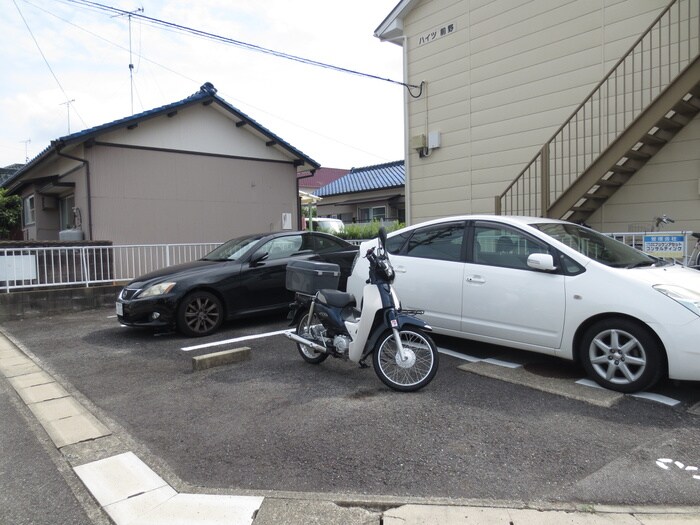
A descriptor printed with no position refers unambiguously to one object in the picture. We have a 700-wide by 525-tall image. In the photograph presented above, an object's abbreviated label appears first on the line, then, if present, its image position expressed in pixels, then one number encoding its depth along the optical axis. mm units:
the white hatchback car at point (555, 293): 3668
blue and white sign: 6207
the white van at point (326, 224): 18188
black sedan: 6152
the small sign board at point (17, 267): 8078
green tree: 15758
